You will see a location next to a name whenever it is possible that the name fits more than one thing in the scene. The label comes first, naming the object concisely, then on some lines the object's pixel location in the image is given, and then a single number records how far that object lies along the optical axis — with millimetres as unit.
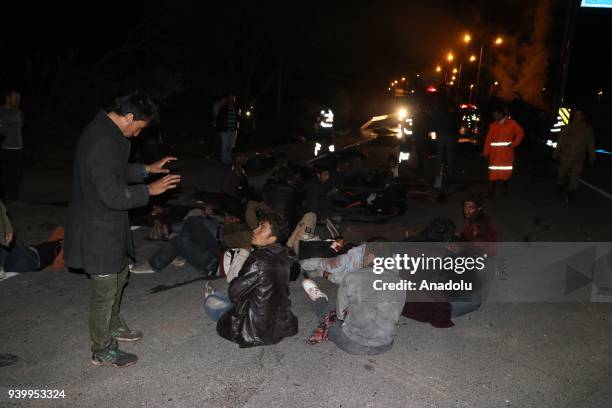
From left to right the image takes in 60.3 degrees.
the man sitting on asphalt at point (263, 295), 4113
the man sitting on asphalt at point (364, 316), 4055
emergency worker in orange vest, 10766
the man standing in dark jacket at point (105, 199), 3414
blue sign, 23125
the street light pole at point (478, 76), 38812
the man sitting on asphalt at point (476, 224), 5883
